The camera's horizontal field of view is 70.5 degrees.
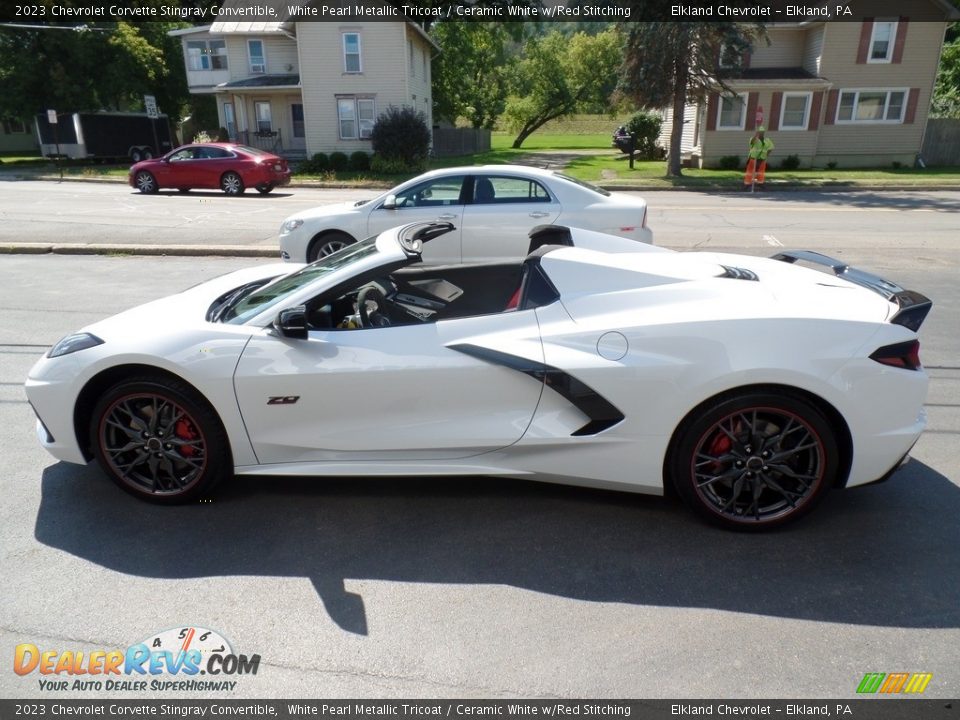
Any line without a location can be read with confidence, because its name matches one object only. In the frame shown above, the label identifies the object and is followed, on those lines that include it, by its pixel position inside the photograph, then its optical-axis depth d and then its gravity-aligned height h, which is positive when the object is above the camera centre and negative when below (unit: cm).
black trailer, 3300 -14
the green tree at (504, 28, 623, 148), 5712 +452
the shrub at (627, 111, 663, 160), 3422 +12
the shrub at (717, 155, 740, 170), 2988 -124
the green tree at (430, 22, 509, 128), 4362 +415
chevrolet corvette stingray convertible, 313 -116
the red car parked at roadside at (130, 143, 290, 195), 2042 -107
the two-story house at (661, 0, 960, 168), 2888 +159
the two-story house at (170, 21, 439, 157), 3052 +257
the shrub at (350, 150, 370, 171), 2859 -113
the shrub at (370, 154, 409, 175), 2711 -124
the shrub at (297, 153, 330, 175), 2812 -128
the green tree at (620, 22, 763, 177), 2398 +251
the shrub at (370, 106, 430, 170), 2727 -13
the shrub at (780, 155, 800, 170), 2952 -123
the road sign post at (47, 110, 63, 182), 2630 +63
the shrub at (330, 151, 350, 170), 2862 -113
